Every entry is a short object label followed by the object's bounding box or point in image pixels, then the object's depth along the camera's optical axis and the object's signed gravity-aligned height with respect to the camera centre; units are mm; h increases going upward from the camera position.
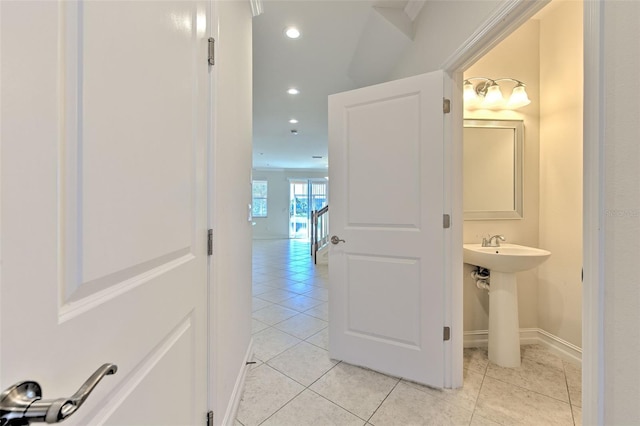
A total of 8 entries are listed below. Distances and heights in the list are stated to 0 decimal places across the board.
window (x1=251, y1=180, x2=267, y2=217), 10023 +492
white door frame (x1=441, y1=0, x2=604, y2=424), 815 -38
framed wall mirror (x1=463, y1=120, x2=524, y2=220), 2225 +388
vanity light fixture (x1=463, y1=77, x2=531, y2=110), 2135 +1003
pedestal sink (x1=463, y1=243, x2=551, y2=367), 1889 -719
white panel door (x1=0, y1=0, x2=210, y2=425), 348 +19
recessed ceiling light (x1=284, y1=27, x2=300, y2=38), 2117 +1518
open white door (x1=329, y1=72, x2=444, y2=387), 1647 -102
